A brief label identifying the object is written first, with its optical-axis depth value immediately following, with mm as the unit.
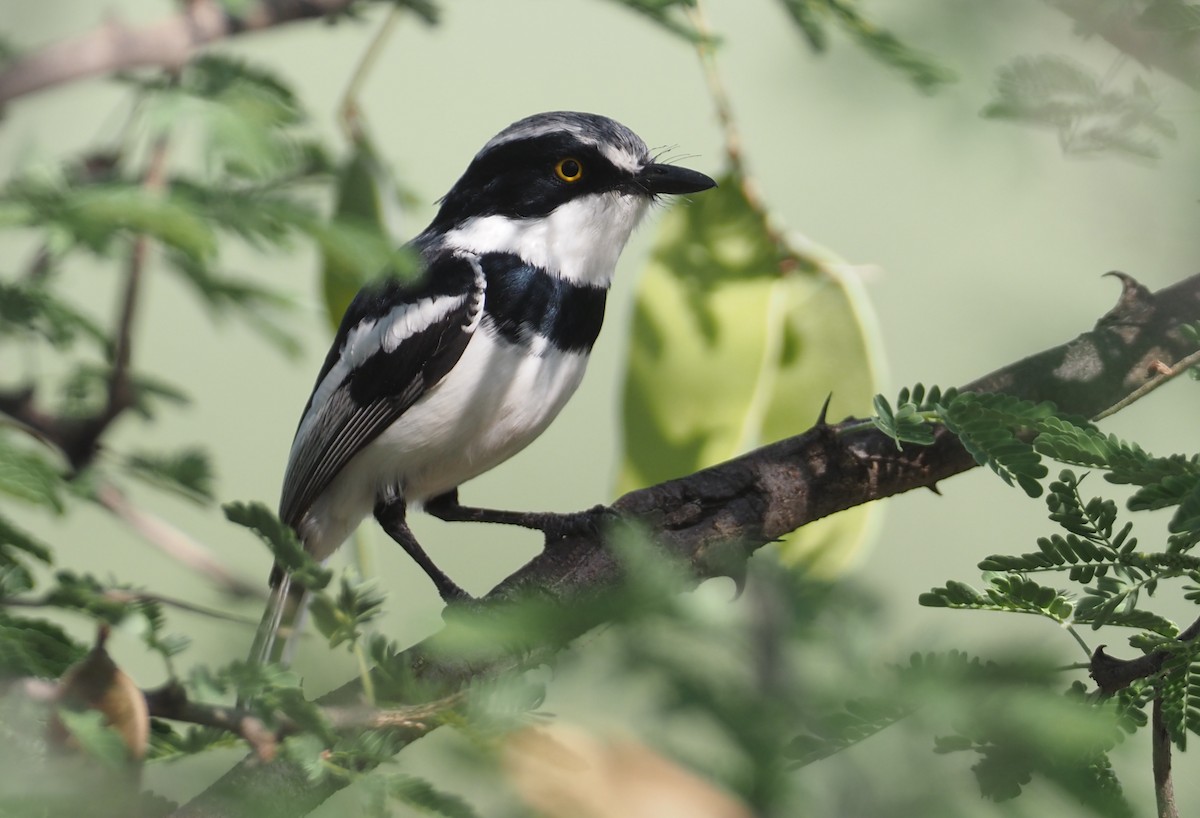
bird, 3677
